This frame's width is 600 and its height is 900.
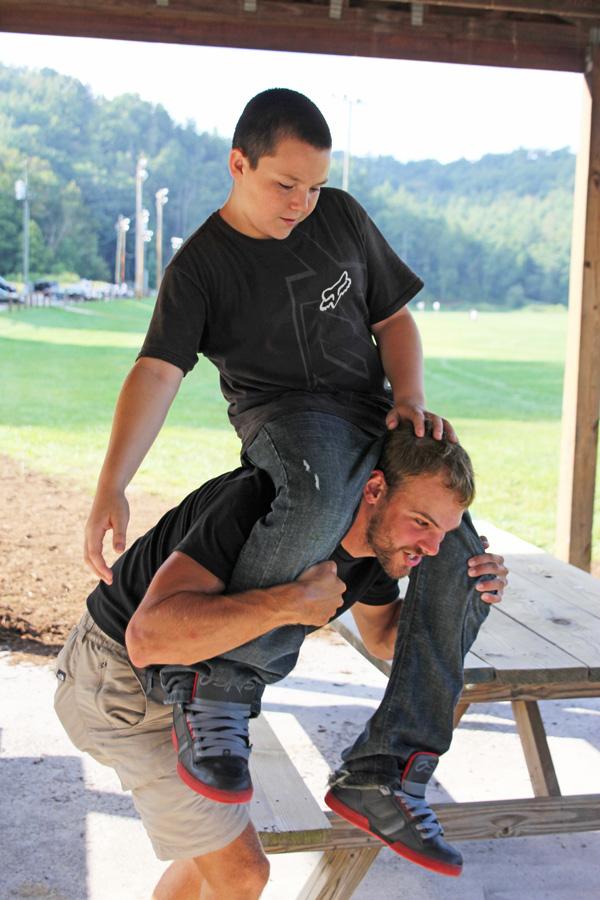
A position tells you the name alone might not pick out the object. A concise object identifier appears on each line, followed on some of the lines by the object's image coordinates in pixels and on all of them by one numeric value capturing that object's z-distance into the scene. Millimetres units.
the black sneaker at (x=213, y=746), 1986
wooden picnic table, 2430
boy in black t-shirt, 2049
